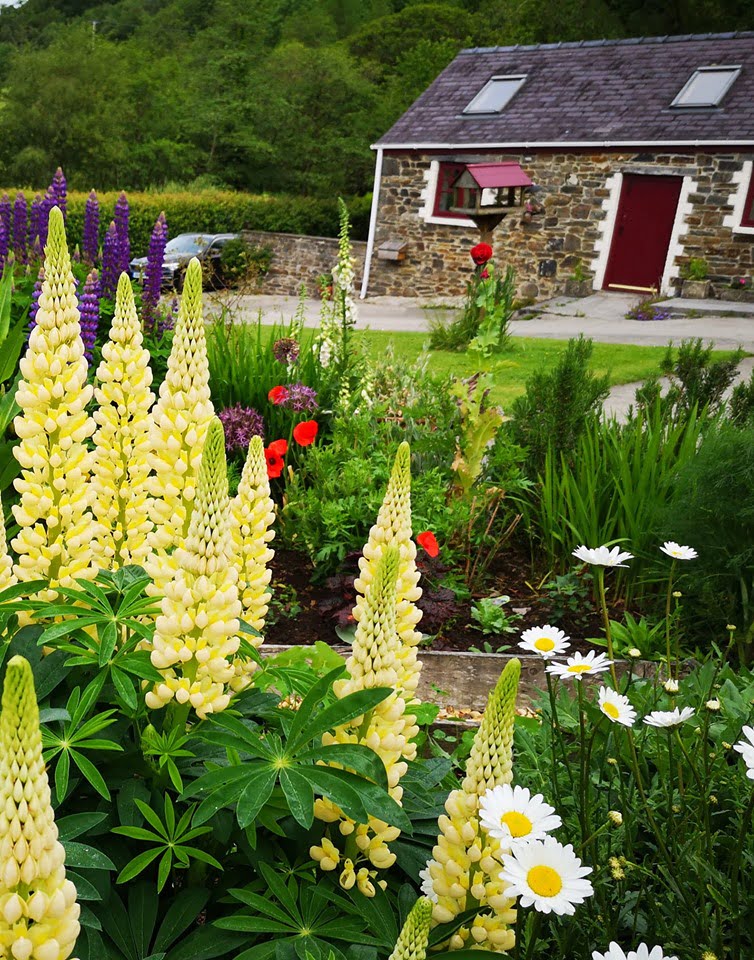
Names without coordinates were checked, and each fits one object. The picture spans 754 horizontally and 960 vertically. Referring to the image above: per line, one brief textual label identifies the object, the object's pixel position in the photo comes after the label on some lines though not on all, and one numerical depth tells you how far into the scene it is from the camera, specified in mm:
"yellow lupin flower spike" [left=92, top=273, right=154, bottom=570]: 1698
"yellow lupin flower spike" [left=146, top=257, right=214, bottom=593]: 1547
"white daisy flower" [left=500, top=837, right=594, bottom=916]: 1115
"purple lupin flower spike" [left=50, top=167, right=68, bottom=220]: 5344
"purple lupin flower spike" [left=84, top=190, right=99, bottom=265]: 5703
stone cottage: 15344
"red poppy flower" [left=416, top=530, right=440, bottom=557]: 3656
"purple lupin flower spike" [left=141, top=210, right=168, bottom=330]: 5613
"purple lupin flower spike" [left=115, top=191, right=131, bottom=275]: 5320
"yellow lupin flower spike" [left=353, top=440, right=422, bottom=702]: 1438
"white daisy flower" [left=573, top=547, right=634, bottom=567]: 1999
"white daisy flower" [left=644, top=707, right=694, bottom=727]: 1609
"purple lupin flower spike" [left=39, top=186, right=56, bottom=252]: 5785
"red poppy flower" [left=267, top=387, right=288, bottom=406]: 4789
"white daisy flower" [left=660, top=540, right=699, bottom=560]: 2363
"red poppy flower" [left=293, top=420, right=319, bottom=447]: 4391
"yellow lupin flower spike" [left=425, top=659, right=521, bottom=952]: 1191
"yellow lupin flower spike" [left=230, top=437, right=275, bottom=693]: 1711
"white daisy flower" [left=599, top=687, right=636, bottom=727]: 1626
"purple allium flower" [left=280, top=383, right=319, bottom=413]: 4898
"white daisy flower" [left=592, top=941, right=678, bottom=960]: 1181
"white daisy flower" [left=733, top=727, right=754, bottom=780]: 1320
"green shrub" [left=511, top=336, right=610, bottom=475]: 4785
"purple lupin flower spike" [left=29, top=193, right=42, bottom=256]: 5793
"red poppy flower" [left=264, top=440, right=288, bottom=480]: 4230
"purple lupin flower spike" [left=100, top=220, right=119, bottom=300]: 5336
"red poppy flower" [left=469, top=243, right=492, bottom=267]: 7121
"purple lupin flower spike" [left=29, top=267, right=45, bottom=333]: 4388
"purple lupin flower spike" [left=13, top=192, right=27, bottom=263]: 6137
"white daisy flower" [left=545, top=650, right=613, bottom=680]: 1737
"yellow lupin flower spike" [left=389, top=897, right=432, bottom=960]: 947
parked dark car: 15531
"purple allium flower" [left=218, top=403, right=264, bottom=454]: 4582
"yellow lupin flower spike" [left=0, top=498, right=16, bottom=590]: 1452
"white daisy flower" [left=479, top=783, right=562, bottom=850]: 1140
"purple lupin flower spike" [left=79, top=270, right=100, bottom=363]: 4504
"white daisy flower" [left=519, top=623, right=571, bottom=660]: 1847
